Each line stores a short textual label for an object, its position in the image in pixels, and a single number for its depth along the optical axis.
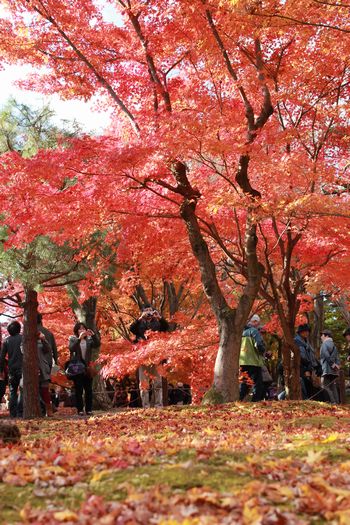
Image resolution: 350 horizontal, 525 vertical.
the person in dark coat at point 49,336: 11.85
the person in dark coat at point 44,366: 11.74
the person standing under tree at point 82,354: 10.91
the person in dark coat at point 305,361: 11.33
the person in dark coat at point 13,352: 11.52
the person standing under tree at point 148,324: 11.91
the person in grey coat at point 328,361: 11.05
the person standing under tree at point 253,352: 10.72
